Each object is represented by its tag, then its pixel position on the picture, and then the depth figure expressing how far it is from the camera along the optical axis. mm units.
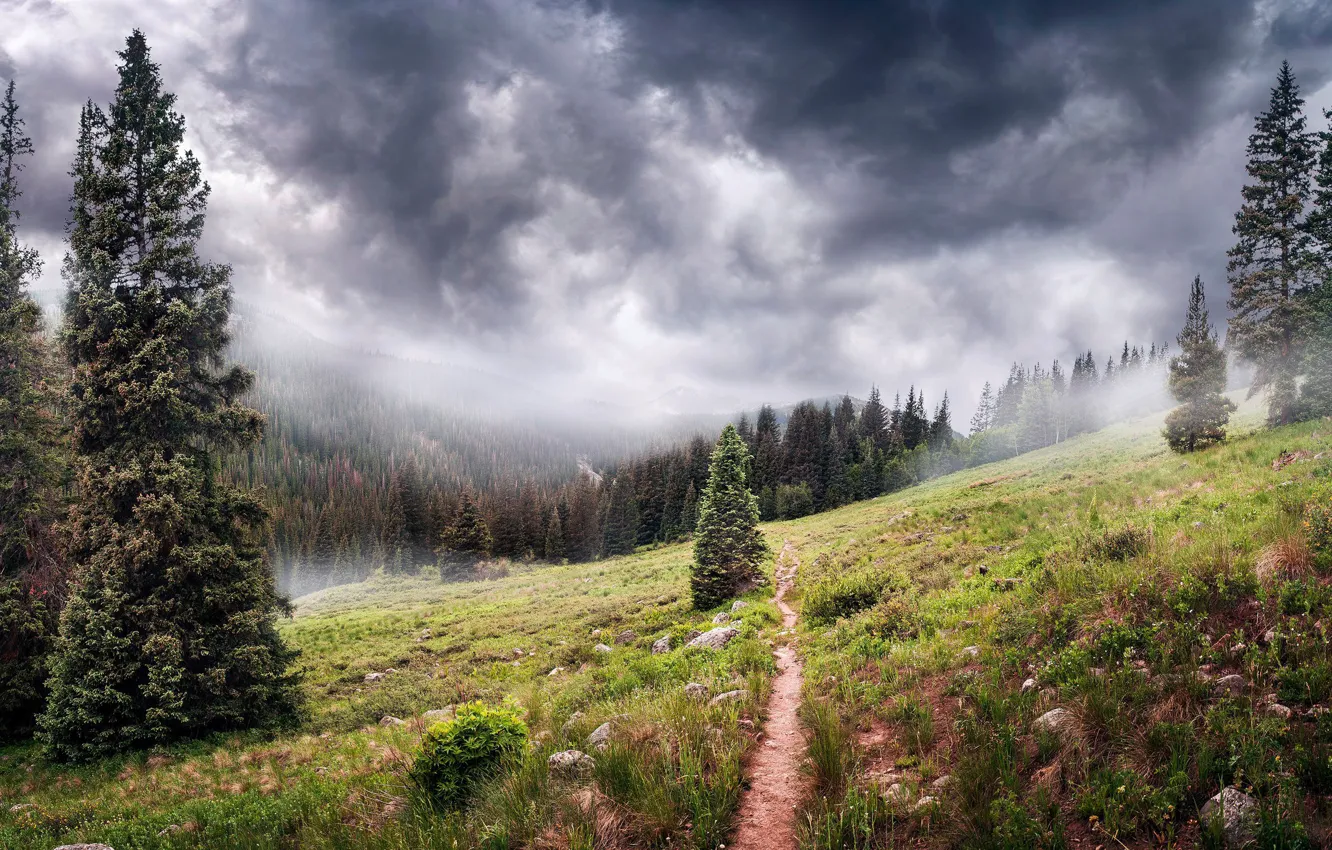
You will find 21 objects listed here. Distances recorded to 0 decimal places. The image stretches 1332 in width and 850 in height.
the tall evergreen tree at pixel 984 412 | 168875
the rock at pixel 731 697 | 8438
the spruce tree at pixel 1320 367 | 23809
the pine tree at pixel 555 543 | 82875
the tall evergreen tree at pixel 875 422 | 113519
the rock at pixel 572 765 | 6301
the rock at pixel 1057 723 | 5336
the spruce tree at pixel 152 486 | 13039
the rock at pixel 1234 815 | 3697
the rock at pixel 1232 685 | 5074
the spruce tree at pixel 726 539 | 21766
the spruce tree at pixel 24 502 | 14758
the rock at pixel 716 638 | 13828
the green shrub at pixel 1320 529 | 6586
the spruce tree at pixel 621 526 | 85250
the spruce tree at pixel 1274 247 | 27625
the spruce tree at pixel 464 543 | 68188
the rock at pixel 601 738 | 6996
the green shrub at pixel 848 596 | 14211
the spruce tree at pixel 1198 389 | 30734
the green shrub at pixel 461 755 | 6691
